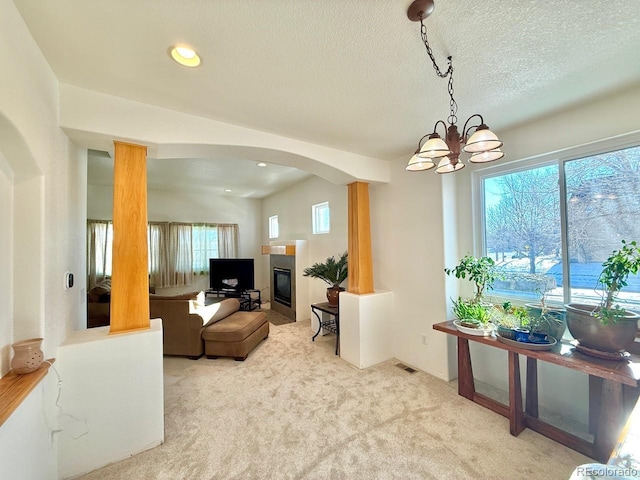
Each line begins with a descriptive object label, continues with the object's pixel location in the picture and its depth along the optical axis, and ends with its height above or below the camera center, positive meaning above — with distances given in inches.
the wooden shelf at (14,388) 41.5 -25.1
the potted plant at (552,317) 77.1 -23.8
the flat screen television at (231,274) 238.7 -26.1
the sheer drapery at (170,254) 228.8 -6.3
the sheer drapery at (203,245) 249.6 +1.7
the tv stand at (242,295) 229.8 -46.1
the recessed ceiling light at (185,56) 55.0 +42.3
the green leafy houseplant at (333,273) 150.2 -17.2
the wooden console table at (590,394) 62.2 -43.3
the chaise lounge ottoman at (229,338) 127.6 -46.7
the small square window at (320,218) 186.9 +20.0
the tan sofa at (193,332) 127.9 -43.1
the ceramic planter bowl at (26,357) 50.7 -21.3
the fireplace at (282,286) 211.5 -35.0
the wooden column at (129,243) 73.1 +1.5
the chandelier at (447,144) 46.1 +20.4
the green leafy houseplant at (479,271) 91.0 -10.9
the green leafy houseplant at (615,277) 61.7 -9.8
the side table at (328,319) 137.2 -47.3
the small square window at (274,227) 255.9 +18.5
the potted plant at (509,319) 79.7 -25.7
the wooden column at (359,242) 128.7 +0.7
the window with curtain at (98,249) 200.8 +0.0
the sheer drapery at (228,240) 261.6 +6.3
